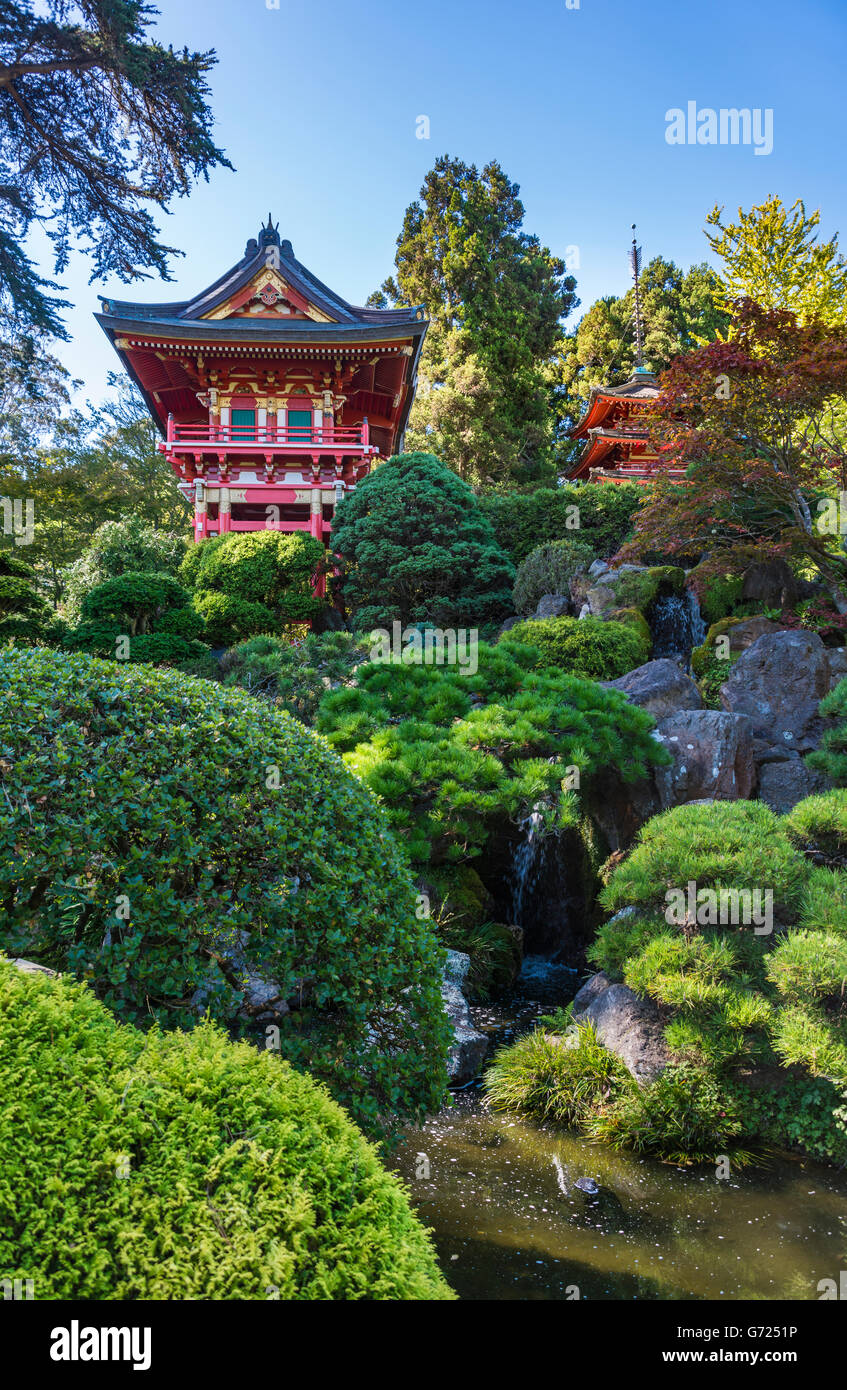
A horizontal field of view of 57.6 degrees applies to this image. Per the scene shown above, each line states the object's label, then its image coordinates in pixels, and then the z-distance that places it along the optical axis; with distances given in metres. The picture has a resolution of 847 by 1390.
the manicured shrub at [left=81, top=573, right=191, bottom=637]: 11.19
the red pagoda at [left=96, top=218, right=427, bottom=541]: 17.50
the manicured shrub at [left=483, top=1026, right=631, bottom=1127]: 4.30
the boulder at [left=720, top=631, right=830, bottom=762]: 8.35
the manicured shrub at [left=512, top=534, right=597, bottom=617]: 12.91
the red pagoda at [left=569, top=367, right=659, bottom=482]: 20.31
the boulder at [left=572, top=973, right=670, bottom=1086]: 4.22
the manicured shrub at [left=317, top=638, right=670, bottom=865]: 5.27
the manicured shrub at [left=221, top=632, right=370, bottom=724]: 7.78
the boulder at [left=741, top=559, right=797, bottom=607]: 11.09
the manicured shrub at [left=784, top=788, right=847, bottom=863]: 5.07
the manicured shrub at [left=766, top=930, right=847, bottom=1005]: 3.76
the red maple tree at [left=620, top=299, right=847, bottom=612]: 9.60
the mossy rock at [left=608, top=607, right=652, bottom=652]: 10.94
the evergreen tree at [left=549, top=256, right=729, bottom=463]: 29.91
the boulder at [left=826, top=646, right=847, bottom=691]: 8.88
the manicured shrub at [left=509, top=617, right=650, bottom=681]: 9.35
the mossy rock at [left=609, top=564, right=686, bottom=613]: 11.55
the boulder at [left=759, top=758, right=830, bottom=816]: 7.48
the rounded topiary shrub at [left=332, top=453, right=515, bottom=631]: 13.84
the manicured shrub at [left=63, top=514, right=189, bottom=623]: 14.16
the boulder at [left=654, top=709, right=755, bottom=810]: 7.33
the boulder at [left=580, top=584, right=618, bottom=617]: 11.59
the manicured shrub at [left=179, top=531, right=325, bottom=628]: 14.11
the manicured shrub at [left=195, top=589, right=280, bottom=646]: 13.38
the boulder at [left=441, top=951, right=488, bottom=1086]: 4.68
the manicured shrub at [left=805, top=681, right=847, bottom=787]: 6.55
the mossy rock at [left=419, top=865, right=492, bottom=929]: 5.95
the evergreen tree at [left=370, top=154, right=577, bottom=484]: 24.91
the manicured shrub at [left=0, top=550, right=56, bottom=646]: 10.18
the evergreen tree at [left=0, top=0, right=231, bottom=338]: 9.78
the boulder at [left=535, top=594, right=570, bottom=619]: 12.41
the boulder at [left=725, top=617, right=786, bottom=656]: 10.23
